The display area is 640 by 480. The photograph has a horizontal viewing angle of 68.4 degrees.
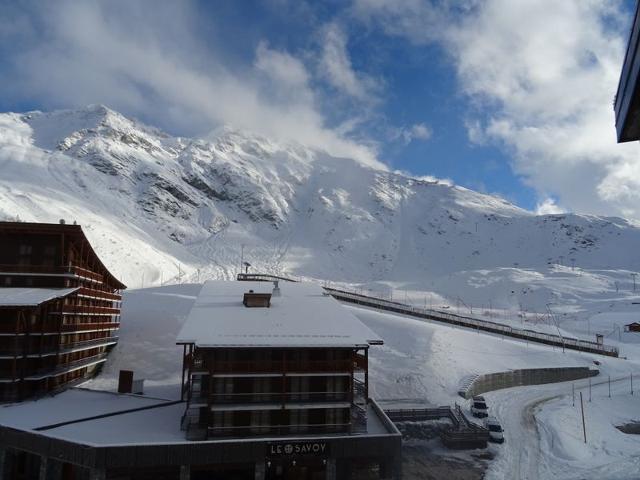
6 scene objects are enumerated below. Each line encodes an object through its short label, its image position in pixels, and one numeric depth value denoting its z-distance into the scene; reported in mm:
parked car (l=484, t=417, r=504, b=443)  35938
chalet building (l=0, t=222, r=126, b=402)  32375
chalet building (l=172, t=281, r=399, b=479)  27547
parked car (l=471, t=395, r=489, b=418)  40000
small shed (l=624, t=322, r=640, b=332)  85000
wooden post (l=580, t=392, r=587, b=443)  36191
